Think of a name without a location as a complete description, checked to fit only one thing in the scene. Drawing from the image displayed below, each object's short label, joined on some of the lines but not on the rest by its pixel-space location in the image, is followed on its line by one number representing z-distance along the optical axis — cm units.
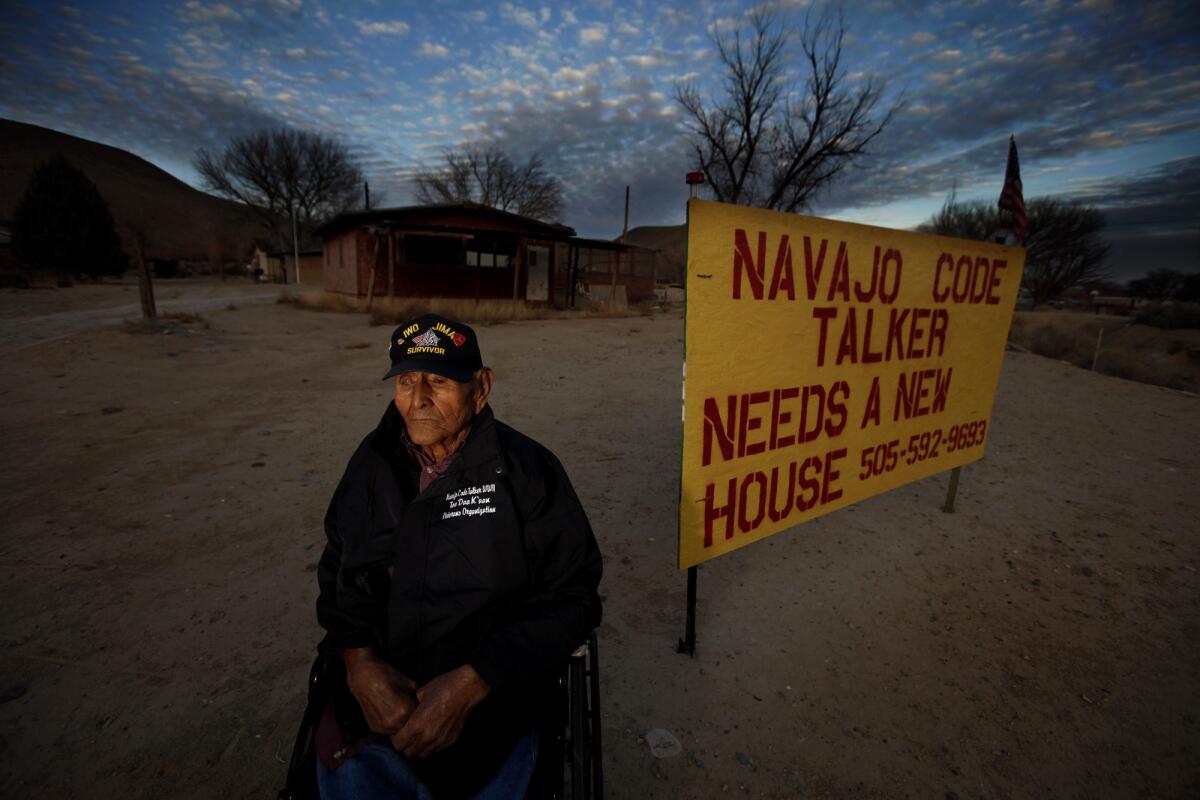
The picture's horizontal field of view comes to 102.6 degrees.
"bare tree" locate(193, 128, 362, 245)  4297
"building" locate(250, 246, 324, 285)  3888
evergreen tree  2605
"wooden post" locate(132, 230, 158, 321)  1001
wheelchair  132
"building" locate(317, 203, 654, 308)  1825
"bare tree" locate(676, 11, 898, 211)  2297
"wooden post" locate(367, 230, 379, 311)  1673
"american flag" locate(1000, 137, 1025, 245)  411
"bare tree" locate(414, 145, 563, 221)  4581
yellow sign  209
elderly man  132
